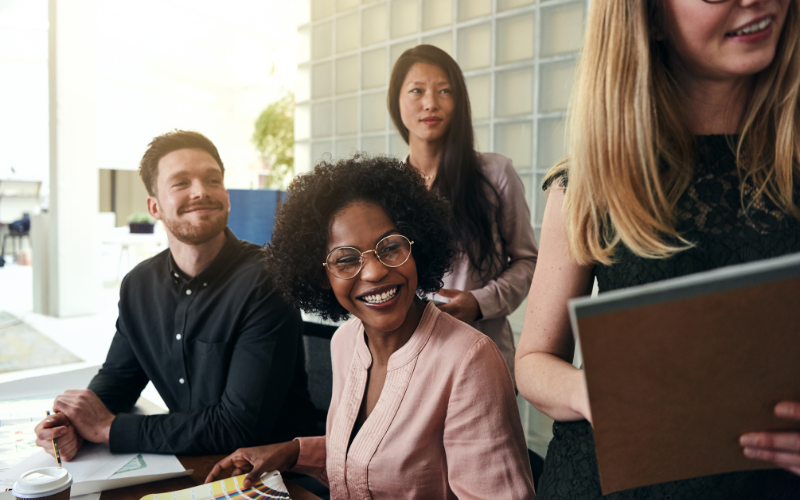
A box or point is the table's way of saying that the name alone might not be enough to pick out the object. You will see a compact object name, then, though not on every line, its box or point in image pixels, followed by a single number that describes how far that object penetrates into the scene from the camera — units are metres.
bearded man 1.29
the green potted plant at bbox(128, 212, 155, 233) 7.98
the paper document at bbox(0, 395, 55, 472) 1.24
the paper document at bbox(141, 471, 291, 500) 1.01
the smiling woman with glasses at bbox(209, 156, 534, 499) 0.99
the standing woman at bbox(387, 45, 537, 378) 1.83
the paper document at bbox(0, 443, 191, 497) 1.07
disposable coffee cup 0.82
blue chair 2.96
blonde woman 0.71
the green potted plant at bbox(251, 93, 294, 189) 5.50
